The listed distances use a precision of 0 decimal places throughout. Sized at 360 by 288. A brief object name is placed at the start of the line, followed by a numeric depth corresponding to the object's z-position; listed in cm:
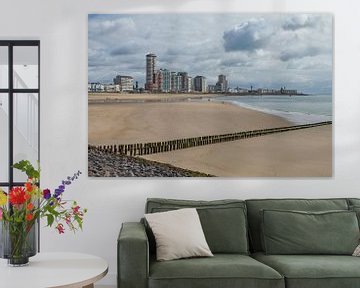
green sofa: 413
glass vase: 378
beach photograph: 528
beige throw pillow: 445
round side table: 349
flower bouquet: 376
